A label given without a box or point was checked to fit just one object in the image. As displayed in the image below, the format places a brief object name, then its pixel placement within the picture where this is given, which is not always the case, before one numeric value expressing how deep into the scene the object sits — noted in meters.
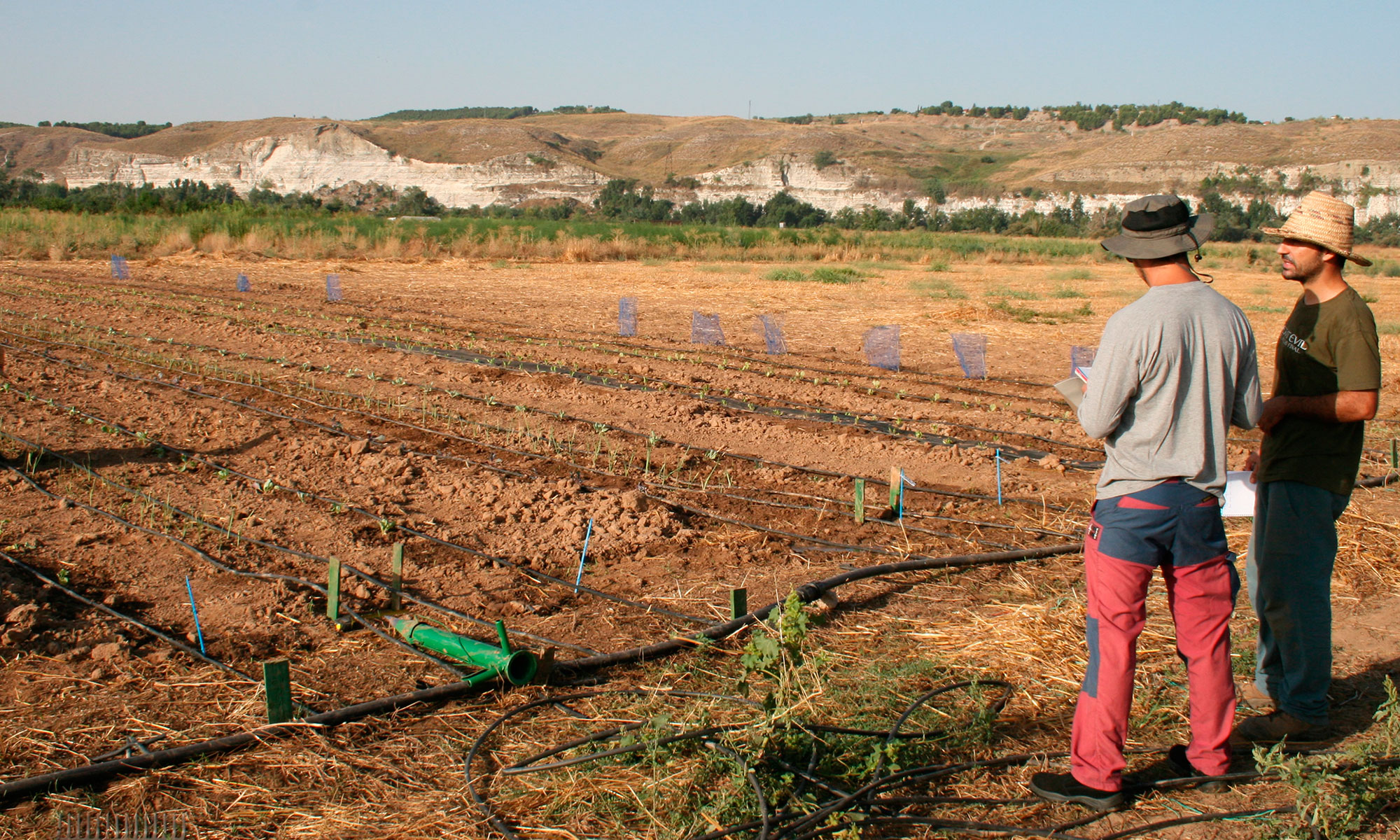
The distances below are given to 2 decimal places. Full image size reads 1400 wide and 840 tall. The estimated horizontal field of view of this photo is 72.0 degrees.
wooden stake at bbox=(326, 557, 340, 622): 4.00
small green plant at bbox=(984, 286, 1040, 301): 21.08
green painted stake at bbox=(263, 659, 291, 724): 3.15
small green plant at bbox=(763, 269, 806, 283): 24.55
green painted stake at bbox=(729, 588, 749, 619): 3.96
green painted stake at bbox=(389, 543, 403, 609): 4.22
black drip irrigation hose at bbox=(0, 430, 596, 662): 4.09
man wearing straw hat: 3.02
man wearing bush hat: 2.55
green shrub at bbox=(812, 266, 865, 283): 24.45
